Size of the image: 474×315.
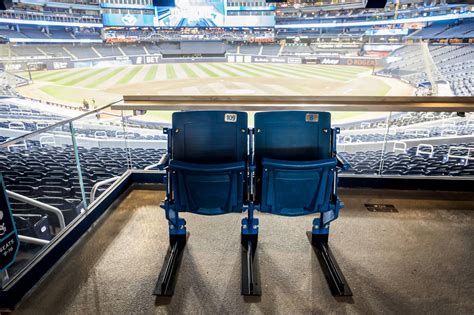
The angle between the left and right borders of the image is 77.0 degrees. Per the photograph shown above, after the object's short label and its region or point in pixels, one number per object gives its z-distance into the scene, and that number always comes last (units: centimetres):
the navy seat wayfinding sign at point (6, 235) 148
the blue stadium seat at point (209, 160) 163
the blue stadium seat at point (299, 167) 166
